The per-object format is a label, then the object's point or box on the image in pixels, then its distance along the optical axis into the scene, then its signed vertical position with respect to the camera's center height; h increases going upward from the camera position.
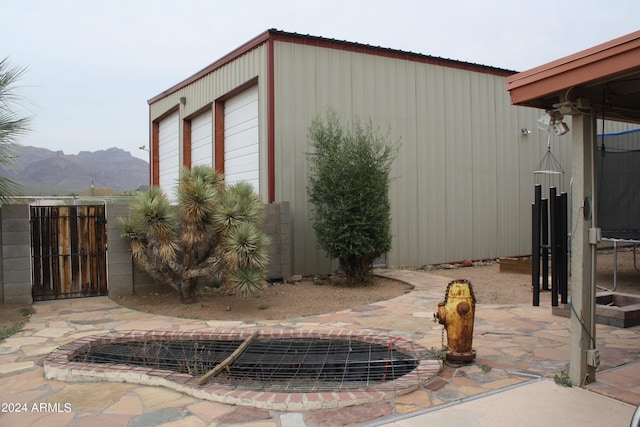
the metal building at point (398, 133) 9.83 +1.66
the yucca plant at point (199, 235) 7.08 -0.42
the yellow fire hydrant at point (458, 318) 4.23 -0.97
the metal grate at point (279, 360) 4.12 -1.42
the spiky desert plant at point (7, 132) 6.73 +1.04
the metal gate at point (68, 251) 7.63 -0.66
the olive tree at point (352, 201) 8.66 +0.06
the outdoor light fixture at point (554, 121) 4.09 +0.66
